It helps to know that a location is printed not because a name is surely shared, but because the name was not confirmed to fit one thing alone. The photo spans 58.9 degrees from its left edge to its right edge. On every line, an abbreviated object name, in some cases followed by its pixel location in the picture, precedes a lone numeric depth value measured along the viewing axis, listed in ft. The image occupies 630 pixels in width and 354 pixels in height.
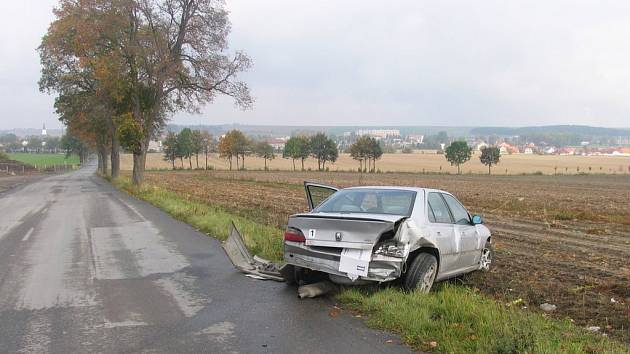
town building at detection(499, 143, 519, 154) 608.60
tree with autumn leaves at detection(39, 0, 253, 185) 98.63
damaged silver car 21.40
